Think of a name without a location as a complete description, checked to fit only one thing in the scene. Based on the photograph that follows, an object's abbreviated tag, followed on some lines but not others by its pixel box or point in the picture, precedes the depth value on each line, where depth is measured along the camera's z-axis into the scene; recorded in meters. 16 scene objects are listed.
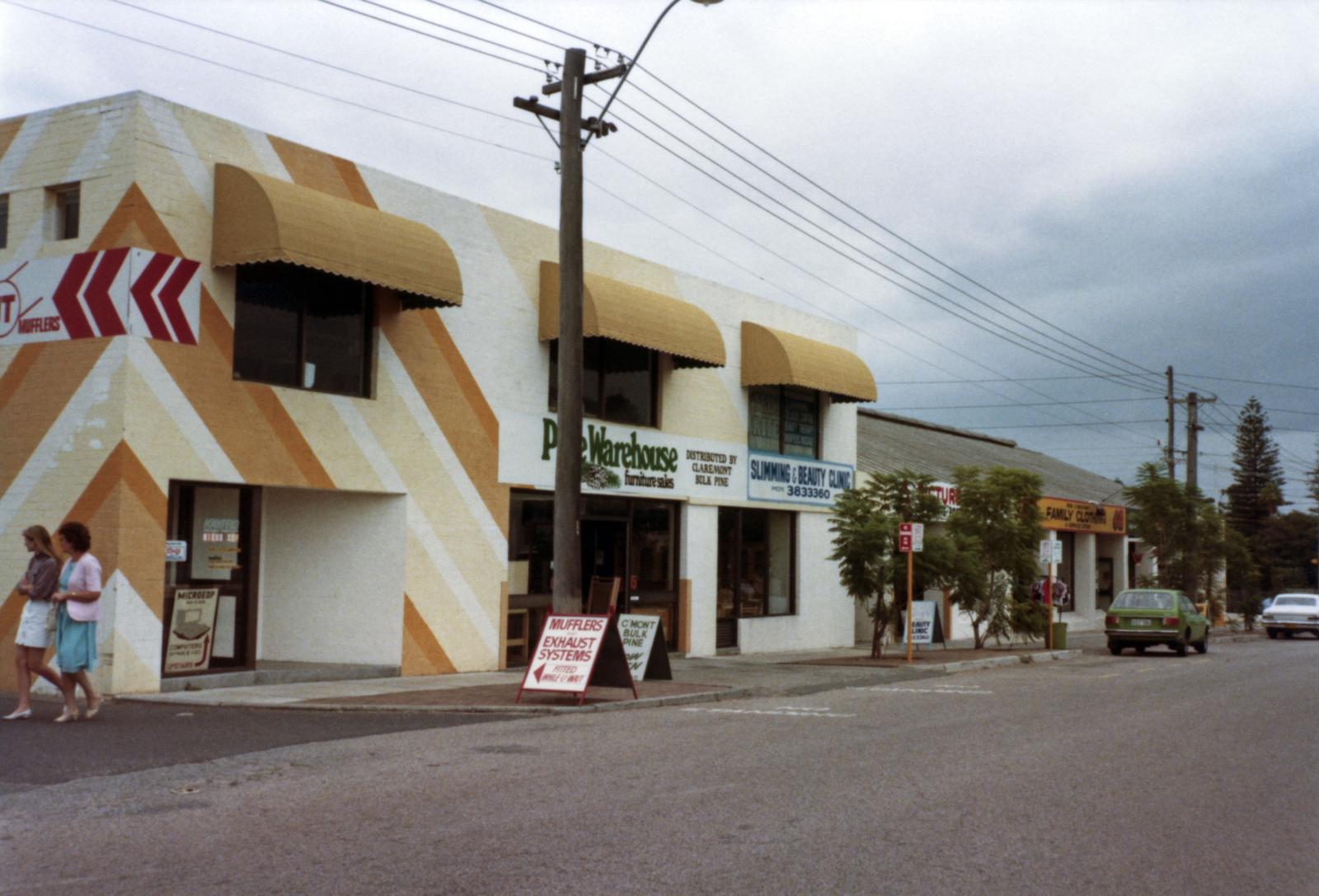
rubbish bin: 30.55
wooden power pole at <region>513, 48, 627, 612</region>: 16.14
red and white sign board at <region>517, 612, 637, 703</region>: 14.95
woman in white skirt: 11.96
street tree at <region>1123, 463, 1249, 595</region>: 42.09
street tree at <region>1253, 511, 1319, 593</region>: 96.62
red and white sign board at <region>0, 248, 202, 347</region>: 14.55
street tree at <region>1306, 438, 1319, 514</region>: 103.31
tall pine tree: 91.12
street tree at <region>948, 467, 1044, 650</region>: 28.08
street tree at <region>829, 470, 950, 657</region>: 23.25
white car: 43.81
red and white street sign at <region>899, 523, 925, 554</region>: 22.83
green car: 29.25
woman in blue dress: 12.00
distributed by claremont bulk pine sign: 20.19
